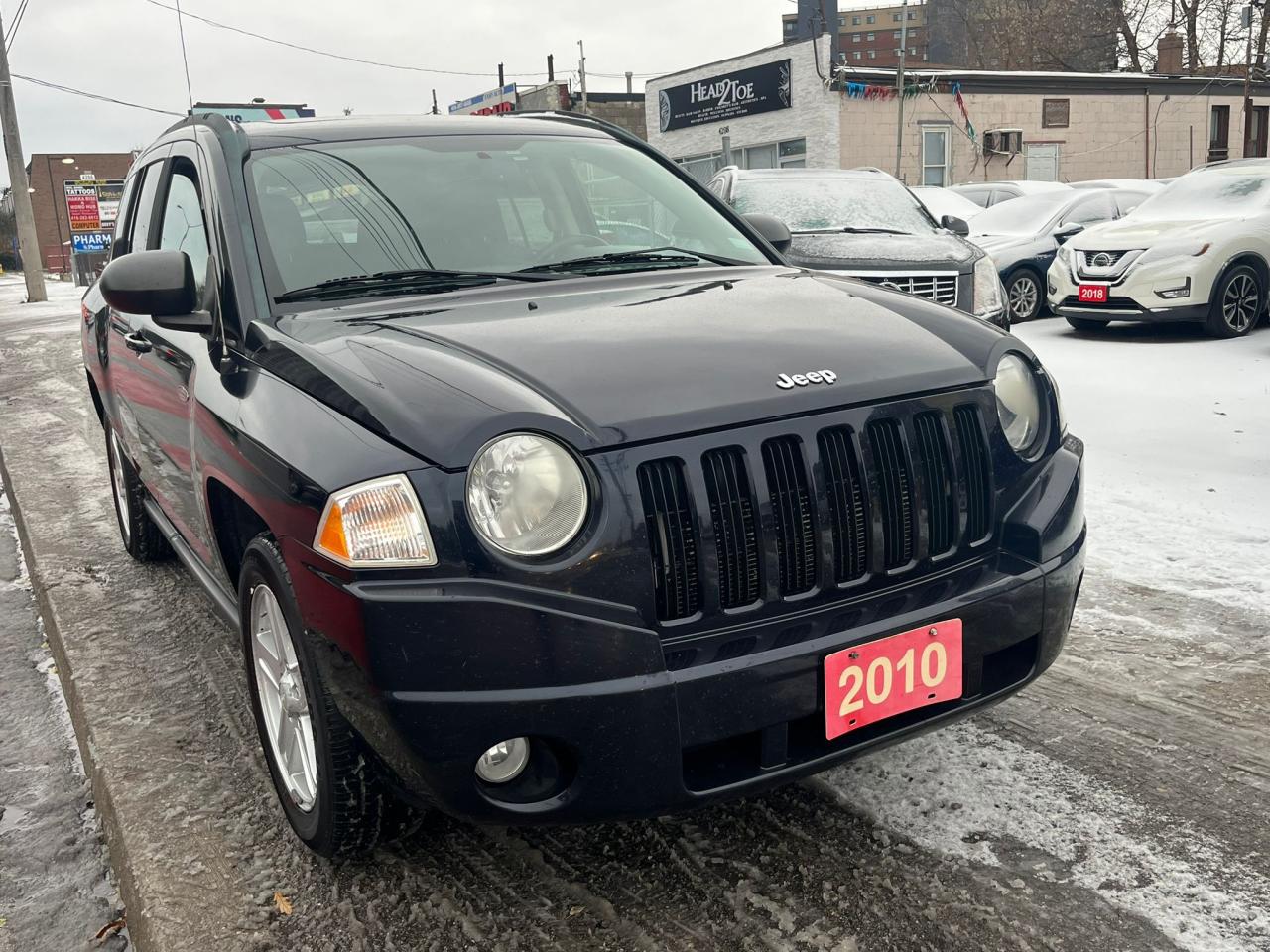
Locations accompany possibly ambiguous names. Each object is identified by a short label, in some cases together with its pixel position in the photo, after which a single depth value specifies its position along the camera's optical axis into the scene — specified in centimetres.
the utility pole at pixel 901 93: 2662
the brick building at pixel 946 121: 2781
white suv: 976
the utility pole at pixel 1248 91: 2995
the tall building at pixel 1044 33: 4062
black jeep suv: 200
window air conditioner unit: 2932
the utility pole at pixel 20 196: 2672
